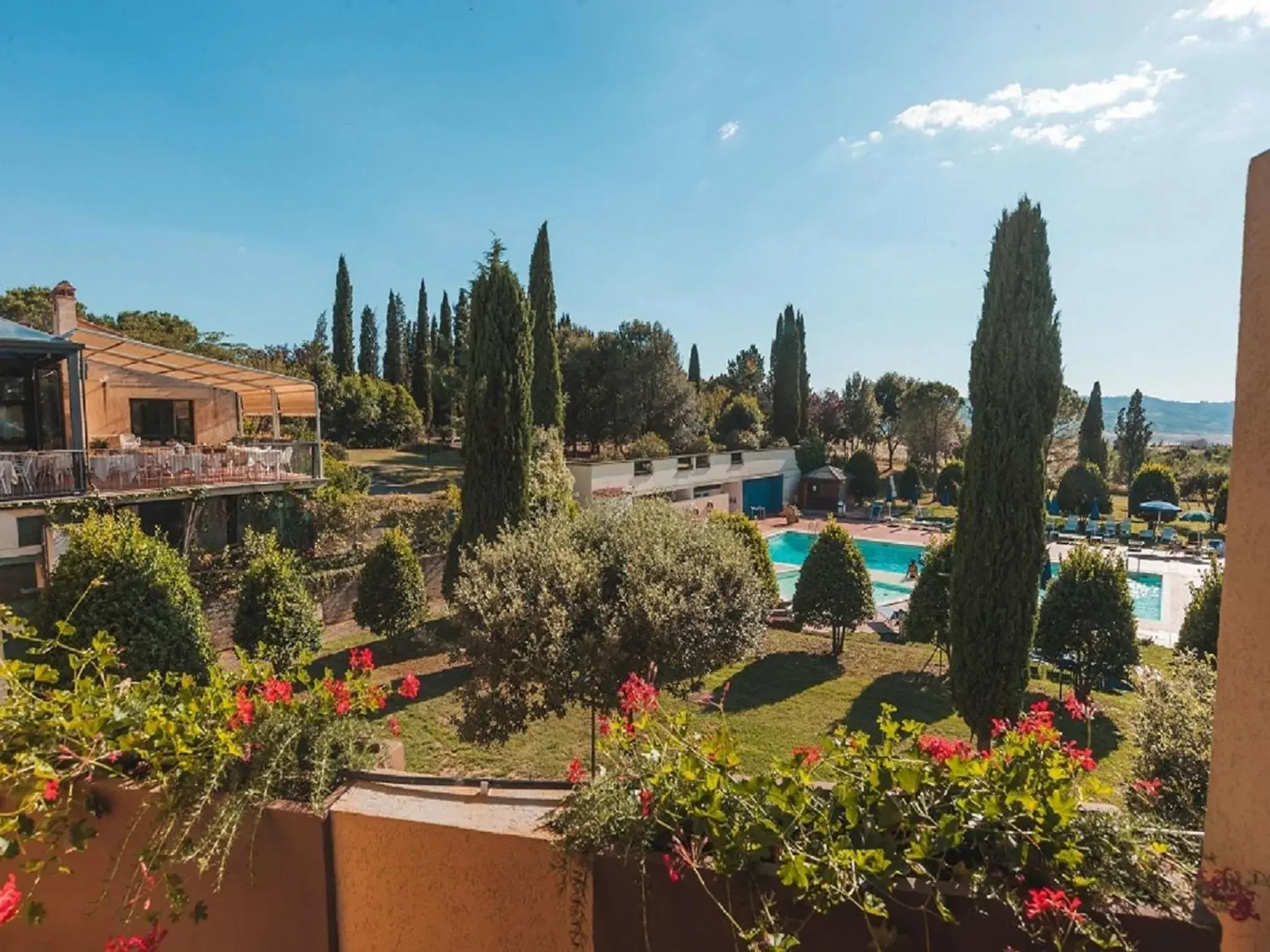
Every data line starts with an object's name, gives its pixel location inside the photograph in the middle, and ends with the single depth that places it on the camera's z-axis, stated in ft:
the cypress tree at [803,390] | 140.77
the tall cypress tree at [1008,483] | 29.48
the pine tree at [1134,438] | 140.36
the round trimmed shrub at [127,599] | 21.42
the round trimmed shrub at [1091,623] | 36.11
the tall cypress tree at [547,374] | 86.89
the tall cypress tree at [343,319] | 167.02
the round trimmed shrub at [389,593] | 41.91
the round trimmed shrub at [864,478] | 120.26
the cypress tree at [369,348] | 192.13
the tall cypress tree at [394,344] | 176.14
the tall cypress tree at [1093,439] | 126.00
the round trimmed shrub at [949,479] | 113.60
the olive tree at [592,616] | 22.11
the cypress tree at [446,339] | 159.63
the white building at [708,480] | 82.43
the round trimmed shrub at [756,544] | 46.01
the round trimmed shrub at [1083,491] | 107.96
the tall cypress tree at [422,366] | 153.07
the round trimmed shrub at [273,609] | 34.04
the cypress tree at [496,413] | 45.93
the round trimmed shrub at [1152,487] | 102.58
